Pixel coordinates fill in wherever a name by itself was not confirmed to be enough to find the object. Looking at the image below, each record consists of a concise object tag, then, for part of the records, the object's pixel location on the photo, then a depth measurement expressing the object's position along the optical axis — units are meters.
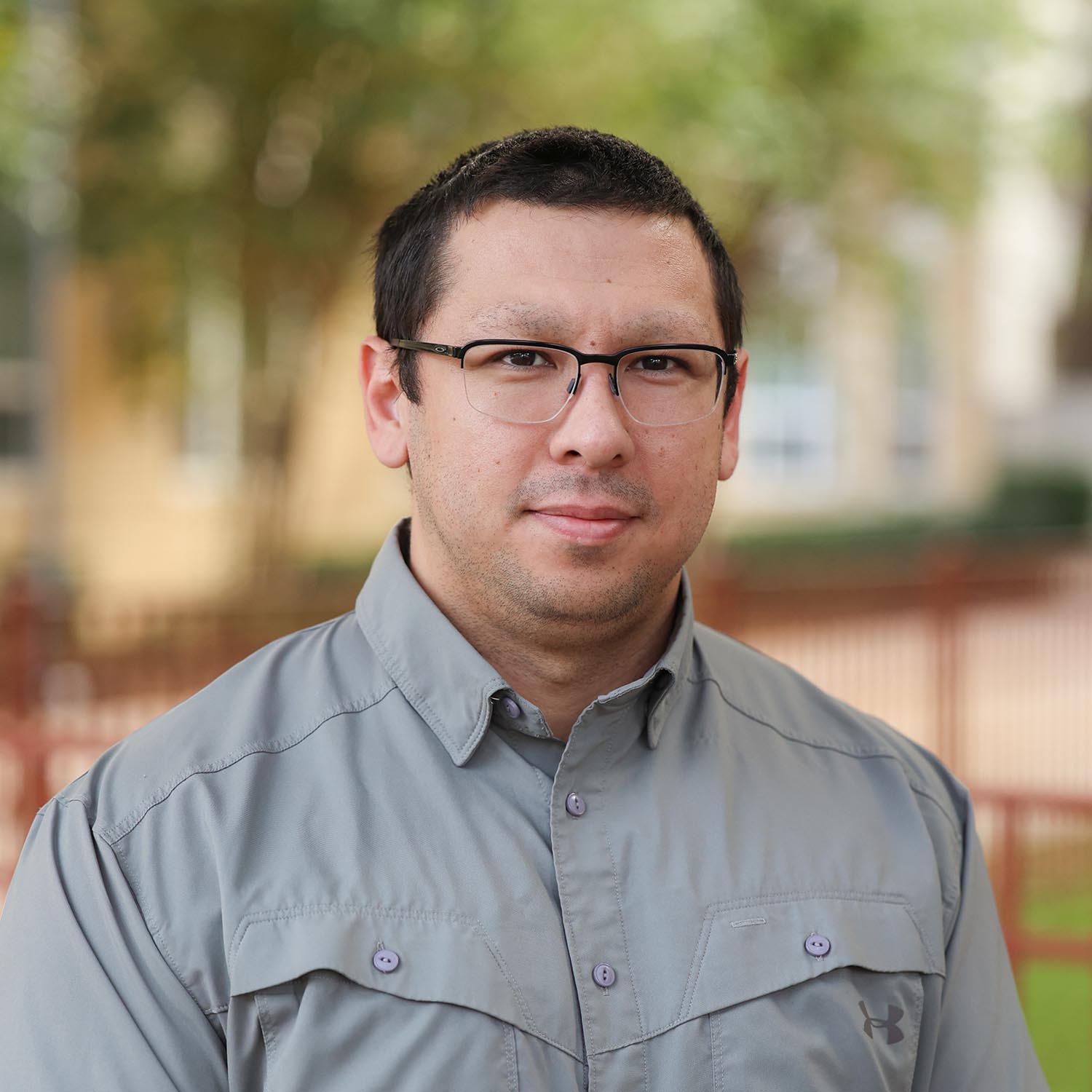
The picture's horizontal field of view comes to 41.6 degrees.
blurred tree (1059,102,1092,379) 31.52
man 1.73
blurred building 13.45
